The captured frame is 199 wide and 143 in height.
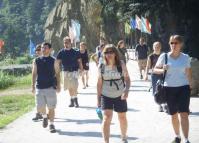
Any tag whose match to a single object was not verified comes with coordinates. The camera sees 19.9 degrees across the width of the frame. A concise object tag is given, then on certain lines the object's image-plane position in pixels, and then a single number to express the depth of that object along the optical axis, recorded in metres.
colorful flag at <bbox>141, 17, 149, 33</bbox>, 32.84
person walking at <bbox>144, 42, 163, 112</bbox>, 13.14
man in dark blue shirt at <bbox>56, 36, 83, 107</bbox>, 14.93
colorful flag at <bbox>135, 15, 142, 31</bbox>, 33.75
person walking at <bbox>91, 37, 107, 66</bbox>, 19.64
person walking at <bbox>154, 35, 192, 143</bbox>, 8.97
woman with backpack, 8.91
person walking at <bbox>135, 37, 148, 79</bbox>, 23.36
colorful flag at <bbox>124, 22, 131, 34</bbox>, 47.56
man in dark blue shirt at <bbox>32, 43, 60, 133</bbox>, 11.34
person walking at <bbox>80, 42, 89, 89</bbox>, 20.69
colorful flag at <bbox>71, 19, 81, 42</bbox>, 28.42
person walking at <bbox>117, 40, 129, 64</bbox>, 19.20
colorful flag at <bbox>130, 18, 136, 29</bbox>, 39.08
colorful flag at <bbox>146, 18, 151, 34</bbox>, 32.94
